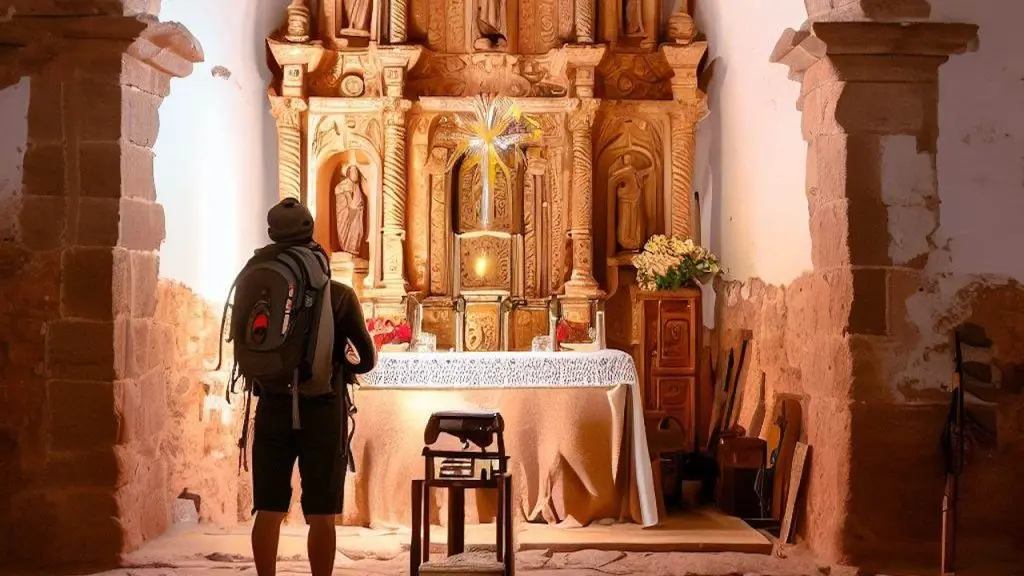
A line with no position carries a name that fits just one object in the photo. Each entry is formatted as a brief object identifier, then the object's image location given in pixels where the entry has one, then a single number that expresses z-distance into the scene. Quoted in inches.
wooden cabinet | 311.0
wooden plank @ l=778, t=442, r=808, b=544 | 234.1
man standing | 165.3
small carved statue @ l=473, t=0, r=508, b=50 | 335.0
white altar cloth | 247.6
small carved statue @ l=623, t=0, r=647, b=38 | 341.7
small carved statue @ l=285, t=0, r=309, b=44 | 326.0
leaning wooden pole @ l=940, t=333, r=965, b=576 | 208.4
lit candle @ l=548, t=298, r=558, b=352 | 269.4
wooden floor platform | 230.2
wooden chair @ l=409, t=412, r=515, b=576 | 171.5
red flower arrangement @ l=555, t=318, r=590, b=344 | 272.8
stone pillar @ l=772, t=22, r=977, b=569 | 217.5
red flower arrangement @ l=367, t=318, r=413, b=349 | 270.1
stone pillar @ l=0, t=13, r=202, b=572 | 219.0
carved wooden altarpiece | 327.9
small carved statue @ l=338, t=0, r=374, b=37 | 336.5
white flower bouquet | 312.5
